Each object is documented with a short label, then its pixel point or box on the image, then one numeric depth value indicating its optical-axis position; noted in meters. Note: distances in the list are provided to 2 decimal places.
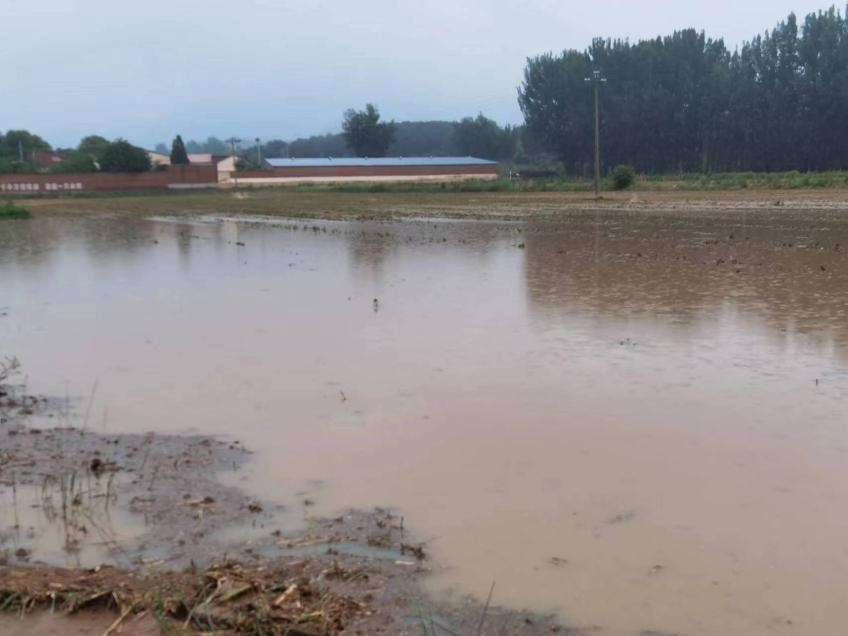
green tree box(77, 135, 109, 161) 93.16
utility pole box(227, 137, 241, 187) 93.85
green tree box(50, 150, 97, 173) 82.00
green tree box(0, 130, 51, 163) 107.62
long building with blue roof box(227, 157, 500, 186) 82.25
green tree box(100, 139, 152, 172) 79.25
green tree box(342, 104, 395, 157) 112.19
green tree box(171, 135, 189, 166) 94.56
